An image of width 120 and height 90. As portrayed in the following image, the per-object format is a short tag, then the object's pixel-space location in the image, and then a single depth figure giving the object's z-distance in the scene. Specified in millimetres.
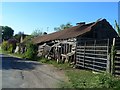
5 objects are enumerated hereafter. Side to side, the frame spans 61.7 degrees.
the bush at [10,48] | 23241
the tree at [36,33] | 31058
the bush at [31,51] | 12496
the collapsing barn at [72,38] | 9459
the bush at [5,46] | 26447
